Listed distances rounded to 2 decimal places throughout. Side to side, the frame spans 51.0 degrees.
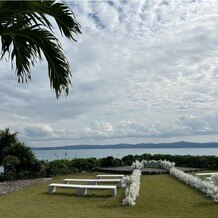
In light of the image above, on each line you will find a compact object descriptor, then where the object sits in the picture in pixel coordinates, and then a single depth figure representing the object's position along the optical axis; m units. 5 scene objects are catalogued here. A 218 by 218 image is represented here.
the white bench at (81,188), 7.27
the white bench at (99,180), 8.66
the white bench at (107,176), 10.15
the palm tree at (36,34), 2.95
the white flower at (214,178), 6.23
